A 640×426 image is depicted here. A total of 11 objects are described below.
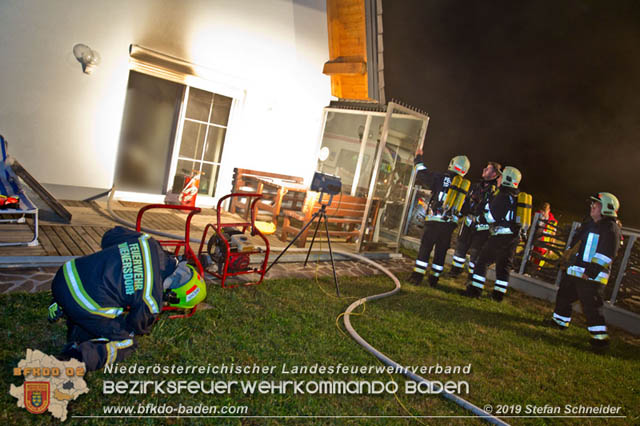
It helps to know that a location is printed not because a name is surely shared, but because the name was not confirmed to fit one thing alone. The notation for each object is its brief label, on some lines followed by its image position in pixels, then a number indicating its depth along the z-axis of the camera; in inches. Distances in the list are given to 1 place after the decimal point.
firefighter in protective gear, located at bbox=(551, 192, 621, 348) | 206.4
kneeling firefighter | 94.7
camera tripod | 212.4
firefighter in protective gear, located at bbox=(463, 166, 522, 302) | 253.6
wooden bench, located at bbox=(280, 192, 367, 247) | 277.4
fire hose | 121.0
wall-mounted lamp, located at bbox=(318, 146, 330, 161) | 382.6
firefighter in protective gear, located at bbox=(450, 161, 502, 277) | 271.4
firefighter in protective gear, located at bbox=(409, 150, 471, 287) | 254.1
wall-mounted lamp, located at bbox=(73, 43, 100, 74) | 245.9
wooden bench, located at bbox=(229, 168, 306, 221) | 290.7
